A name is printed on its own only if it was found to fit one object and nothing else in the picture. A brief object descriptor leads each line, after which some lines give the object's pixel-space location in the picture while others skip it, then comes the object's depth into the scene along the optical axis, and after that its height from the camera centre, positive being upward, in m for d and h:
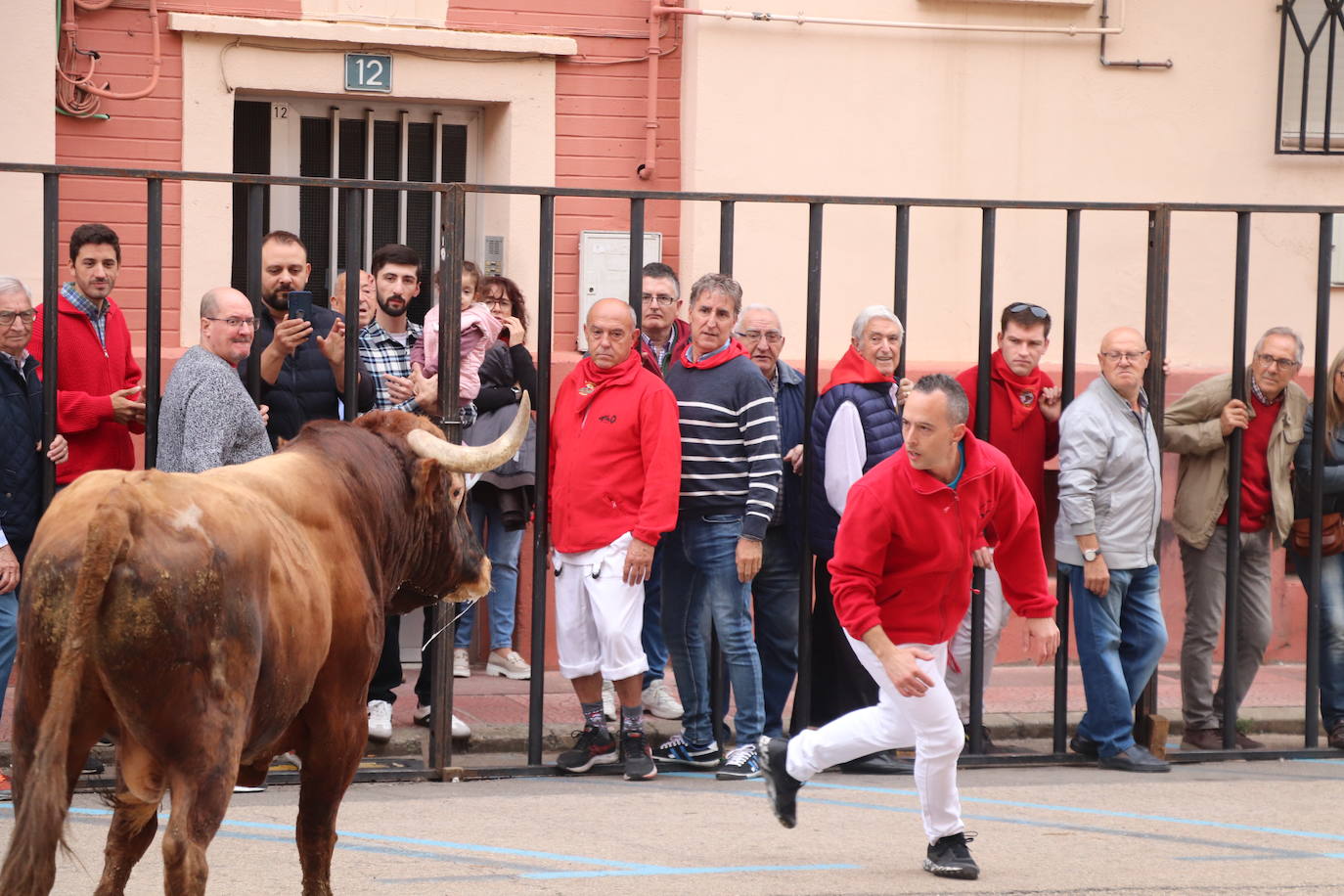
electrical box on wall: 20.55 -0.16
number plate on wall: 20.27 +0.91
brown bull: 7.67 -0.96
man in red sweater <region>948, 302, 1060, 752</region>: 16.56 -0.76
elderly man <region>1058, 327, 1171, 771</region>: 16.16 -1.32
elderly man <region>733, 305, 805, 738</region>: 16.14 -1.41
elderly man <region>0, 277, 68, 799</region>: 13.91 -0.87
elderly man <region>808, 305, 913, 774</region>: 15.40 -0.77
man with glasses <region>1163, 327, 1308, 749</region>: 17.02 -1.20
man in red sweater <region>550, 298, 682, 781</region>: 14.84 -1.11
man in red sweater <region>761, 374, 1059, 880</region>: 12.11 -1.18
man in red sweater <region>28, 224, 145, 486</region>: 14.25 -0.61
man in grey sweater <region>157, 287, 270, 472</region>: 13.38 -0.67
